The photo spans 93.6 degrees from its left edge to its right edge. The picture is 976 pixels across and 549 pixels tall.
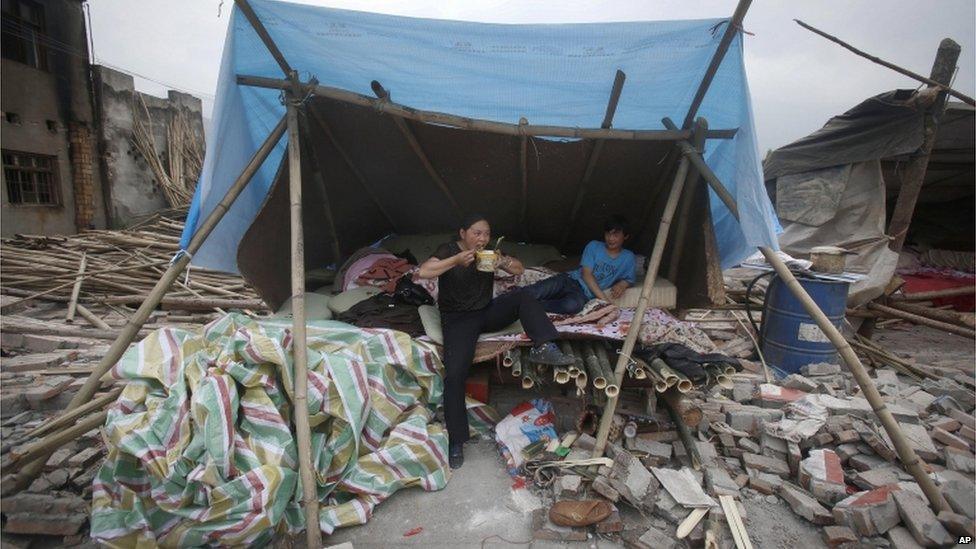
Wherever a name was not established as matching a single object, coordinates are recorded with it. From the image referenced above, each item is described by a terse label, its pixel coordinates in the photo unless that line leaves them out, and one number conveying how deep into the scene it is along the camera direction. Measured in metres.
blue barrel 4.41
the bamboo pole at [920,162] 4.96
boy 4.26
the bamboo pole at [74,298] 5.73
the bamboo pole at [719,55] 2.70
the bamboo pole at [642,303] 3.06
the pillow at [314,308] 4.21
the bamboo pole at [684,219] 3.46
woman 3.21
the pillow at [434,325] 3.62
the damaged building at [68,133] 9.80
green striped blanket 2.27
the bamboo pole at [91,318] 5.47
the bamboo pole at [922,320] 5.32
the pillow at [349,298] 4.31
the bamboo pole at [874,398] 2.63
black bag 4.21
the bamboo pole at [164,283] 2.70
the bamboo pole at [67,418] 2.51
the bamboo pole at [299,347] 2.39
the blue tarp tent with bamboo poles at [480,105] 2.90
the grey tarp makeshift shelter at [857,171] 5.30
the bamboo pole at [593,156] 3.14
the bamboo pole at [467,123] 3.20
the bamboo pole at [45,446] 2.35
